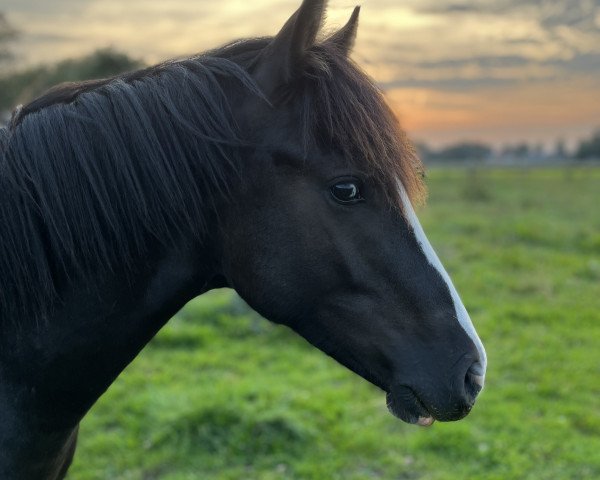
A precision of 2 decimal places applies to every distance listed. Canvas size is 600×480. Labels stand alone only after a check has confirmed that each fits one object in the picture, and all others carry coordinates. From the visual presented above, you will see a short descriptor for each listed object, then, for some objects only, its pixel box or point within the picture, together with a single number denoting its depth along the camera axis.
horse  1.72
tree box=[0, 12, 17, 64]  20.19
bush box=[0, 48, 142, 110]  16.78
